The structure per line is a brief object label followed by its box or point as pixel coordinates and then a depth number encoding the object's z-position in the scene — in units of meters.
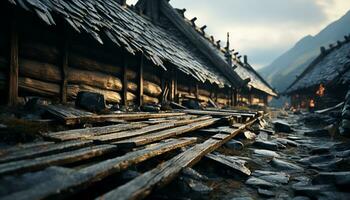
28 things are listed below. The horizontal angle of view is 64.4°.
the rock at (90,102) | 5.48
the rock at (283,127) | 8.69
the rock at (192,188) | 2.61
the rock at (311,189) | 2.81
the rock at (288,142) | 6.20
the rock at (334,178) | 2.94
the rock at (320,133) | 7.56
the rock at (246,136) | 6.34
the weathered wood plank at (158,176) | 1.81
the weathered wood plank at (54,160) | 1.87
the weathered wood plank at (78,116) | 4.03
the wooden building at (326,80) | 18.27
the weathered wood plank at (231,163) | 3.50
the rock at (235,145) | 5.12
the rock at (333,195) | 2.69
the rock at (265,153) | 4.88
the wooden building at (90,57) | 4.79
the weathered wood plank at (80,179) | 1.55
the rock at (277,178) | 3.31
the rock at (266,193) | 2.83
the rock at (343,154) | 4.58
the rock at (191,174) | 2.78
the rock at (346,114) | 7.04
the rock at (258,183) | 3.11
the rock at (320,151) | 5.07
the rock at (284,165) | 4.04
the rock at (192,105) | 10.50
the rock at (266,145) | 5.55
